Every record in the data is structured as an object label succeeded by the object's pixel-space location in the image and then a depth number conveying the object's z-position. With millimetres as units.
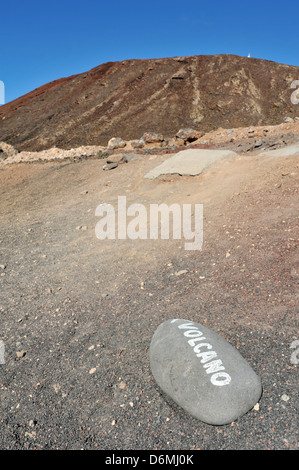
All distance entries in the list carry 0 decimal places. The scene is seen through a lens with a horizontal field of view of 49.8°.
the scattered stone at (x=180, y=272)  4355
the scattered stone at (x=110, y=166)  10274
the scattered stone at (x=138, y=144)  15147
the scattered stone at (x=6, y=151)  17322
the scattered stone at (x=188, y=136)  15469
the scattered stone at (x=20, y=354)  3354
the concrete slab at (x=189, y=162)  8000
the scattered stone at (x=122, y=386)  2795
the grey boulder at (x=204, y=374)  2361
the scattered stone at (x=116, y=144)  14844
